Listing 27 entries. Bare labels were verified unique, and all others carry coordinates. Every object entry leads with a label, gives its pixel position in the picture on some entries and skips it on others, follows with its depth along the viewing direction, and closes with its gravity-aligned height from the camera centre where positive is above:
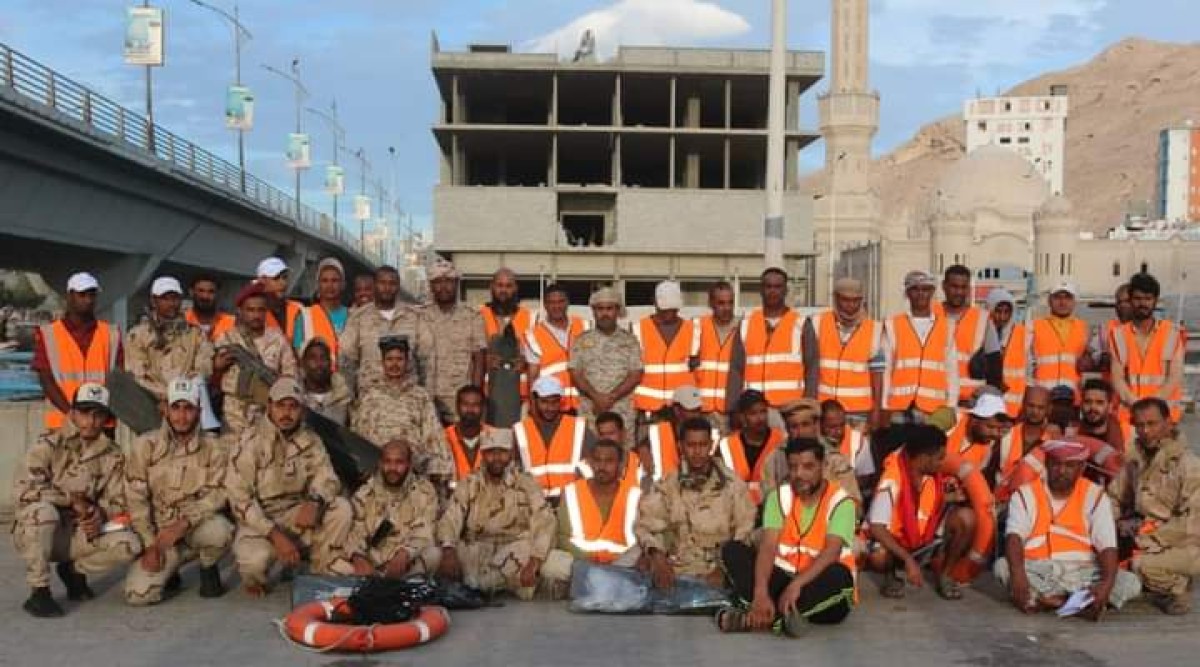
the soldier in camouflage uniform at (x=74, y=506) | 6.43 -1.23
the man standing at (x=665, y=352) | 8.36 -0.33
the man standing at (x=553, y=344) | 8.71 -0.30
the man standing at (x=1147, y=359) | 8.13 -0.32
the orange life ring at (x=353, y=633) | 5.71 -1.71
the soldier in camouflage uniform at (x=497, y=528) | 6.74 -1.37
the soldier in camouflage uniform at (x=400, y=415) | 7.29 -0.73
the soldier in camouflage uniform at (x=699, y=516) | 6.71 -1.25
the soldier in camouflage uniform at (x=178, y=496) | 6.65 -1.18
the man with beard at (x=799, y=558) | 6.07 -1.39
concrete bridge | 22.00 +2.63
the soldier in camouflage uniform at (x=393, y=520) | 6.68 -1.31
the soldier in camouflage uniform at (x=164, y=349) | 7.57 -0.33
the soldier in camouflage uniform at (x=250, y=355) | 7.46 -0.38
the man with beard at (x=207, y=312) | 7.97 -0.07
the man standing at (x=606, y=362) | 8.17 -0.41
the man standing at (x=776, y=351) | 8.25 -0.30
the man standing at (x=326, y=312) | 8.48 -0.07
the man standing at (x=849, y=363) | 8.20 -0.39
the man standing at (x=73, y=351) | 7.49 -0.35
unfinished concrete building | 42.59 +4.84
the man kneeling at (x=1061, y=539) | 6.43 -1.32
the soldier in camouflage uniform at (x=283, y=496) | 6.71 -1.19
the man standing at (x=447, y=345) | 8.62 -0.31
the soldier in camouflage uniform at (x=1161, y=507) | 6.52 -1.16
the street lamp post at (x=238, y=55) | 52.06 +12.10
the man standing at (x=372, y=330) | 8.25 -0.20
